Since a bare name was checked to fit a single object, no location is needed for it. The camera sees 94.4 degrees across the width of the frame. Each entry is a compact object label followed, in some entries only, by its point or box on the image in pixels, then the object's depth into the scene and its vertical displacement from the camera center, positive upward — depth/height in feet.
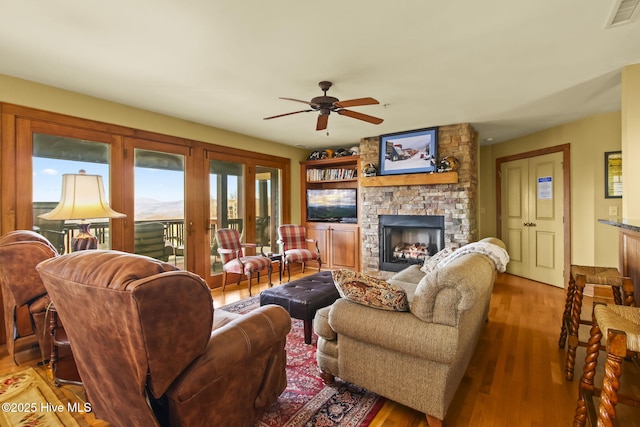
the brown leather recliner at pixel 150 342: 3.35 -1.68
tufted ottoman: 8.07 -2.40
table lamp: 7.76 +0.29
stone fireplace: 13.84 +0.63
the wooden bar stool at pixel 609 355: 4.03 -2.15
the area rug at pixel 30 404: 5.51 -3.81
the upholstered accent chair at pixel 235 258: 13.01 -2.05
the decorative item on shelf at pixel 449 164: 13.73 +2.27
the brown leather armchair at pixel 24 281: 6.88 -1.55
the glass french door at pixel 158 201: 11.77 +0.56
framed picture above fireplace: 14.49 +3.13
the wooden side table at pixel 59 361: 6.51 -3.38
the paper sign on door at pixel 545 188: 14.84 +1.23
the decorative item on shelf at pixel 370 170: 16.12 +2.34
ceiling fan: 8.48 +3.26
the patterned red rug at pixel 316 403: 5.49 -3.83
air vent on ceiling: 5.59 +3.94
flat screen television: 18.04 +0.54
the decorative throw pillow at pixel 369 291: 5.48 -1.49
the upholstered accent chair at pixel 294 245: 15.26 -1.77
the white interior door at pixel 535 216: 14.55 -0.23
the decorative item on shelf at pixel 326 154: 18.89 +3.83
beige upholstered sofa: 4.89 -2.27
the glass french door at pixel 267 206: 17.19 +0.45
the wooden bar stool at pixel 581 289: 6.62 -1.85
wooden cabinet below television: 17.73 -1.84
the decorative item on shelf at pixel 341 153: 18.38 +3.79
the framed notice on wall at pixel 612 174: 12.26 +1.56
